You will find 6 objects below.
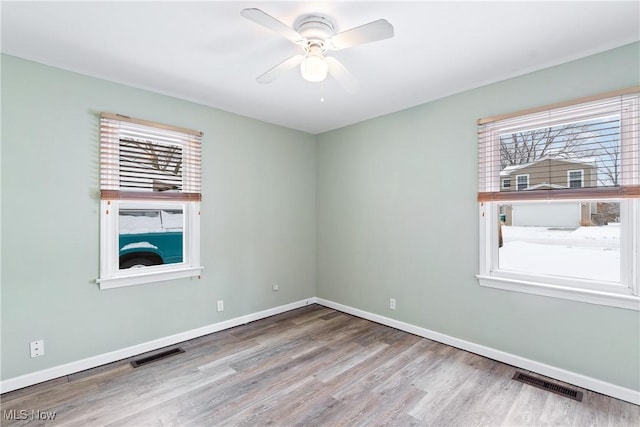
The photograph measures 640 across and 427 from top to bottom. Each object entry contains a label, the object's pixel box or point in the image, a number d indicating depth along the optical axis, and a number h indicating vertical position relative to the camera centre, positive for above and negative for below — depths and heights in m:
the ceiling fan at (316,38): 1.72 +1.10
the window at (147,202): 2.81 +0.16
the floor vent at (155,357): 2.81 -1.33
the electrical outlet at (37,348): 2.46 -1.05
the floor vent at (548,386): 2.30 -1.35
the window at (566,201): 2.28 +0.12
